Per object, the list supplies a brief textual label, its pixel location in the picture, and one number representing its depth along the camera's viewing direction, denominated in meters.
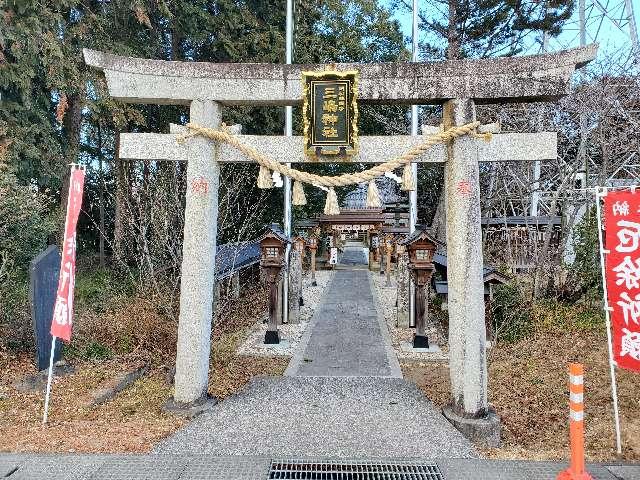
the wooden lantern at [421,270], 9.66
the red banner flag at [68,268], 5.52
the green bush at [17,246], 8.02
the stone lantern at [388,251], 19.48
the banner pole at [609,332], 4.61
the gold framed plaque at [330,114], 5.26
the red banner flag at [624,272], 4.61
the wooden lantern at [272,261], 9.98
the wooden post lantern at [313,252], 19.43
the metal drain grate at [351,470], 4.00
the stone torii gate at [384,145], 5.13
